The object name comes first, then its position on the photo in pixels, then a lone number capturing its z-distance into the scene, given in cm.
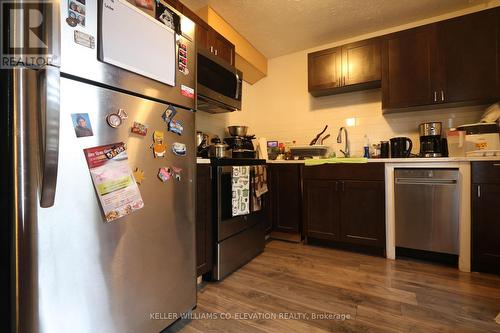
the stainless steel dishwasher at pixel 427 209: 193
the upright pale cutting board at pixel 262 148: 292
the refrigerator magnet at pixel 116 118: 92
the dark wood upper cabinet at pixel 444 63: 210
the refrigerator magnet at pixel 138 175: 100
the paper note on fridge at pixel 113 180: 87
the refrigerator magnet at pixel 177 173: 119
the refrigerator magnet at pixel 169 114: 113
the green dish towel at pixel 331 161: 227
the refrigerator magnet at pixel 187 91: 124
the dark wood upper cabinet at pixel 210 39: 200
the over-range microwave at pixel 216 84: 193
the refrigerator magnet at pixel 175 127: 116
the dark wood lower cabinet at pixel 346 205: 221
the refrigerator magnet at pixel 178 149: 118
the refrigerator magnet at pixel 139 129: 100
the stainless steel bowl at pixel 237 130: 254
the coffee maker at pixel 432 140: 229
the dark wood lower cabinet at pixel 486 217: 178
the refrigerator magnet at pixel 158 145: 108
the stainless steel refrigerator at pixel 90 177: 71
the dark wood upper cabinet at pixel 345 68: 254
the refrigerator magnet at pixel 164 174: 111
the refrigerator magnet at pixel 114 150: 91
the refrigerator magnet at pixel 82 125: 82
